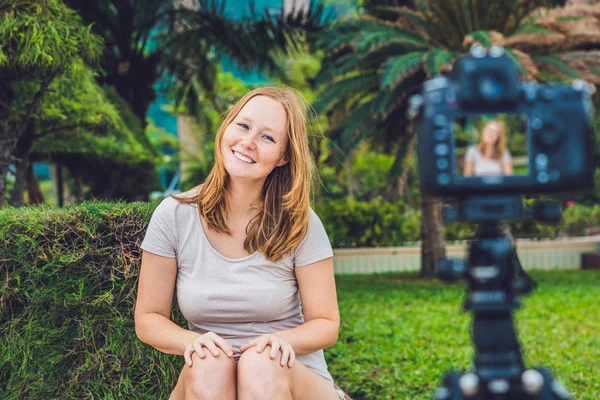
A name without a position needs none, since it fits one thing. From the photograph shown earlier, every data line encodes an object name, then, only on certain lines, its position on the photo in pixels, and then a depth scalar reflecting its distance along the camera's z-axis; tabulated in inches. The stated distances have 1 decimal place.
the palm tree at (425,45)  344.2
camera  52.1
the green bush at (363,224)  487.8
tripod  54.0
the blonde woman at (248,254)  90.5
